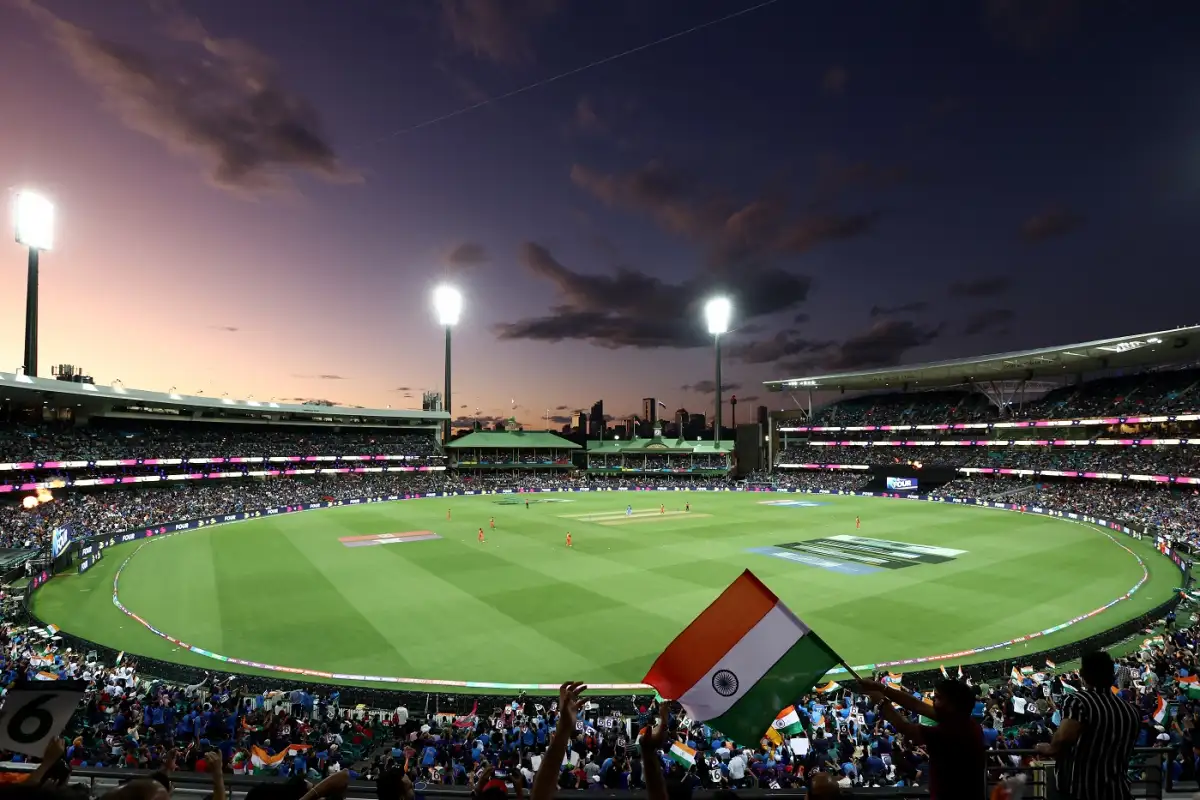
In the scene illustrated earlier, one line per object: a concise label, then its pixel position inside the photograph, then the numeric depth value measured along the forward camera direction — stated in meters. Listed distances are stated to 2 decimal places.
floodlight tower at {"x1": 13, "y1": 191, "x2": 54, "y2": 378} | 51.84
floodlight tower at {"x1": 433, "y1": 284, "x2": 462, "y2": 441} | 103.06
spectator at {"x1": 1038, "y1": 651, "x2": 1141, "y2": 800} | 4.23
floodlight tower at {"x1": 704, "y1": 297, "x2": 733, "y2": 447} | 105.00
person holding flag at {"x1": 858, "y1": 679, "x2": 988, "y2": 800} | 3.72
